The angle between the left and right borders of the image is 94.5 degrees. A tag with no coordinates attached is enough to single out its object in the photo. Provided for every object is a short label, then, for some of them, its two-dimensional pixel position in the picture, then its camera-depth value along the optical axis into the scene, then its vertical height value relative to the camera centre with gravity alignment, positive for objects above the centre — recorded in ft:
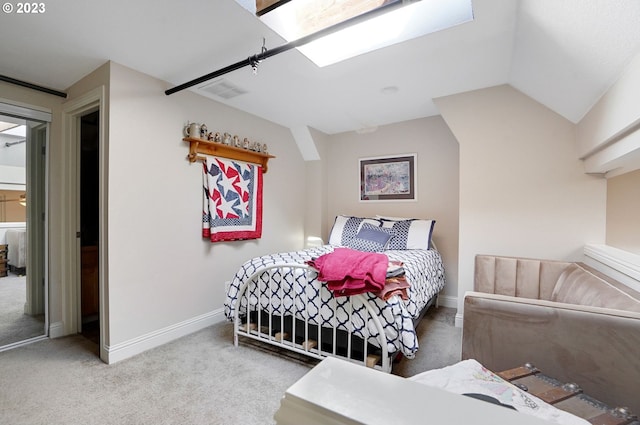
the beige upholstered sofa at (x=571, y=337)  3.49 -1.67
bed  5.90 -2.34
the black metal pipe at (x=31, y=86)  7.36 +3.16
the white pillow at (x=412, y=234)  10.50 -0.90
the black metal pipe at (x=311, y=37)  4.48 +3.00
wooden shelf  8.87 +1.85
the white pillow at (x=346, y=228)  11.48 -0.80
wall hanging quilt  9.34 +0.24
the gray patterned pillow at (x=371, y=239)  10.55 -1.11
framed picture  12.28 +1.32
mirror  8.76 -2.29
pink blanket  5.89 -1.32
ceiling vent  8.54 +3.56
